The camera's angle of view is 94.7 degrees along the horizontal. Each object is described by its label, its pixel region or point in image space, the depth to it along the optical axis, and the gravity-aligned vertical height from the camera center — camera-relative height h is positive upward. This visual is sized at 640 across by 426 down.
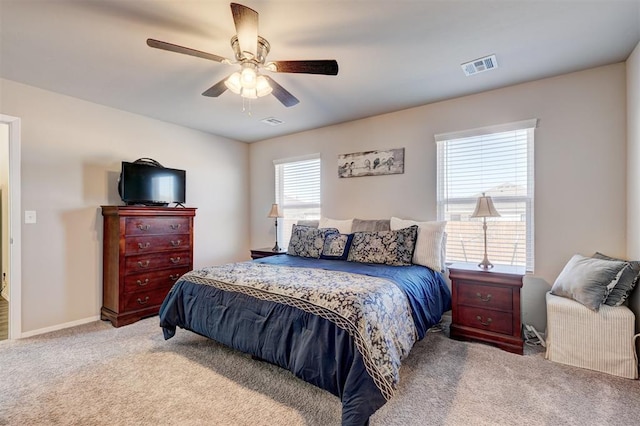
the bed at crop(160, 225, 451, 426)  1.63 -0.72
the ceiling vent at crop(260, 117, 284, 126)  3.99 +1.27
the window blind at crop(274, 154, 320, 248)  4.52 +0.35
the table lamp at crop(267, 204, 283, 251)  4.44 +0.00
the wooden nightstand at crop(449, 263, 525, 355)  2.52 -0.83
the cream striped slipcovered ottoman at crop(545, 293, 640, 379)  2.10 -0.93
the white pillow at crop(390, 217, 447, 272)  2.91 -0.34
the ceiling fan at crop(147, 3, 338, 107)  1.69 +1.01
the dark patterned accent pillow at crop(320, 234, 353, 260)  3.24 -0.38
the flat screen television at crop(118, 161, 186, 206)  3.39 +0.34
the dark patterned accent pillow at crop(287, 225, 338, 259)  3.41 -0.34
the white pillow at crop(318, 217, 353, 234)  3.81 -0.15
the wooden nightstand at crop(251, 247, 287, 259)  4.19 -0.58
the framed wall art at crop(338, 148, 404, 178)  3.72 +0.66
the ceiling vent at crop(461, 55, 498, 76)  2.49 +1.29
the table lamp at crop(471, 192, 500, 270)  2.75 +0.01
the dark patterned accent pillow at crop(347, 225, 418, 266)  2.94 -0.36
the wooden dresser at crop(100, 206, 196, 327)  3.18 -0.52
